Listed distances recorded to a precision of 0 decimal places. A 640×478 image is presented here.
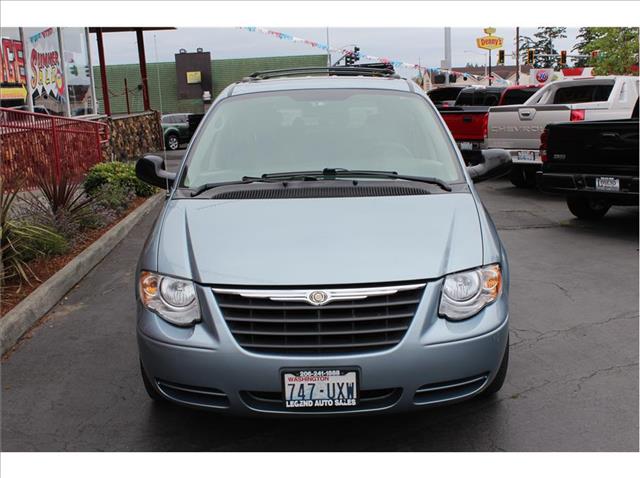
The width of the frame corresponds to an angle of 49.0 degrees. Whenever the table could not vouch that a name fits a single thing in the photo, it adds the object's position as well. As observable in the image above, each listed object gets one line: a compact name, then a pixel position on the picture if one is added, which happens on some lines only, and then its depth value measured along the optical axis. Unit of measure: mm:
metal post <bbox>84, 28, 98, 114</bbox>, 17766
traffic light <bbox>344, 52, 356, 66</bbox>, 26031
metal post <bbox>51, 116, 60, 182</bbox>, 11016
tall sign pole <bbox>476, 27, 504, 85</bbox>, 45469
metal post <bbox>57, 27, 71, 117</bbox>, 15711
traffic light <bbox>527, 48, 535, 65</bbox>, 41338
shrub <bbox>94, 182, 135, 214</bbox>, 10133
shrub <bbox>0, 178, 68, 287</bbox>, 6195
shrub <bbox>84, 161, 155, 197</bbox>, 11141
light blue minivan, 3150
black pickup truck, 8242
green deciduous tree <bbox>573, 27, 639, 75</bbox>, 28572
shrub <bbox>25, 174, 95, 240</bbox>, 7816
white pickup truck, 11844
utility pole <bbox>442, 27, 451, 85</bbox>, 35141
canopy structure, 20375
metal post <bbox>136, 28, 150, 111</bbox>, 23219
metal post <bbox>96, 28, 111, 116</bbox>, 20359
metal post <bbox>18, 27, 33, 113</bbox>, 13523
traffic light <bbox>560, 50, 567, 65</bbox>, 40384
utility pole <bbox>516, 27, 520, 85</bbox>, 57422
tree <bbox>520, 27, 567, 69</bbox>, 76375
